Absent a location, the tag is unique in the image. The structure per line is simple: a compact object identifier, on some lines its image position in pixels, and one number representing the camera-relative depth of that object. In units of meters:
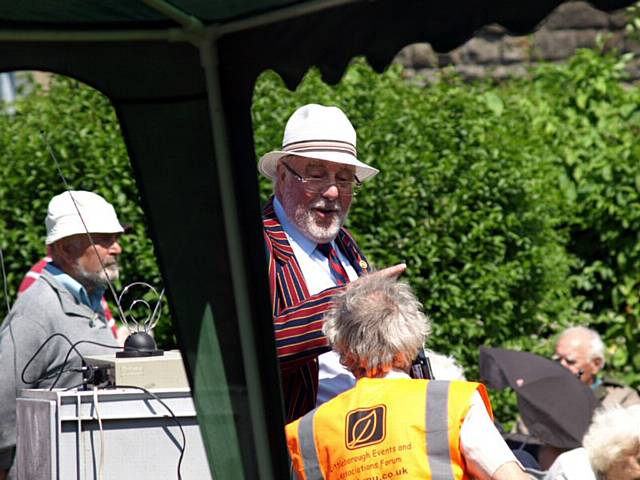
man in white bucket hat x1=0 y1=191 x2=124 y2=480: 8.28
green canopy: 5.16
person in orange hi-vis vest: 6.25
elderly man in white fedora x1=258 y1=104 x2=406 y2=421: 7.18
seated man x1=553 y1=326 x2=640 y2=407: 12.63
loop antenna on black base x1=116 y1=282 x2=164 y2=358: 6.77
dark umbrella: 10.33
